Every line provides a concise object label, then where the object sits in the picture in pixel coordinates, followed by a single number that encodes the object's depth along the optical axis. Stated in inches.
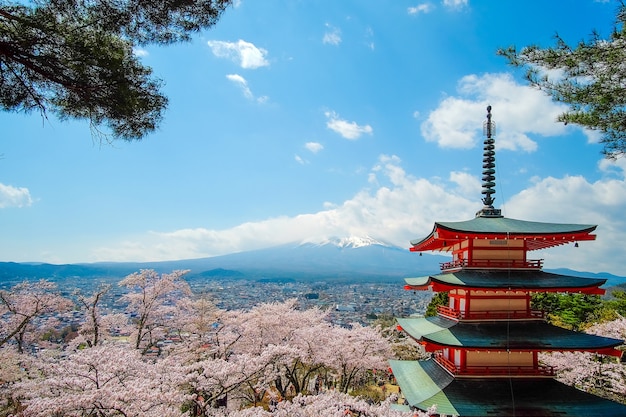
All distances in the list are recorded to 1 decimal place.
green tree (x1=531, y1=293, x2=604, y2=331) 808.9
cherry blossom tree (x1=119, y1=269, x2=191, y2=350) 614.5
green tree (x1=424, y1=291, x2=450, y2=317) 844.6
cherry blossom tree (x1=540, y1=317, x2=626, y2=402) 528.5
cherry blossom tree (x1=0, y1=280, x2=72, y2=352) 533.6
